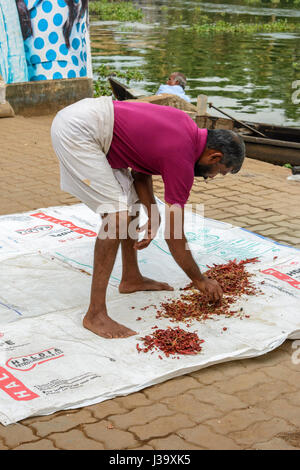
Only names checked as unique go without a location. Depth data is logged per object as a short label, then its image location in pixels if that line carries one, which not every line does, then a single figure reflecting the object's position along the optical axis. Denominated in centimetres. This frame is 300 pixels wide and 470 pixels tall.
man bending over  321
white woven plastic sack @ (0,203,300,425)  292
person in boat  1021
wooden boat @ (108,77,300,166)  855
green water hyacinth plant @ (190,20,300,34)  3020
